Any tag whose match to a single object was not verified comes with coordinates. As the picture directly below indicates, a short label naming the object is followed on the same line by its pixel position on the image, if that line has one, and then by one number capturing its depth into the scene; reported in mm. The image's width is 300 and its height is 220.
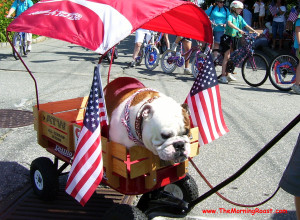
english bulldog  2719
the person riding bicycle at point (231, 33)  9195
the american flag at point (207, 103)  3624
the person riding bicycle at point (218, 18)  9969
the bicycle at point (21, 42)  11687
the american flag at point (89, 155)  2697
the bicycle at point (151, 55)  10641
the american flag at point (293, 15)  13828
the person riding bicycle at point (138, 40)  10836
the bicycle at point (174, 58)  10055
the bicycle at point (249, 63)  9019
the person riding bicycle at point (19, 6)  11359
